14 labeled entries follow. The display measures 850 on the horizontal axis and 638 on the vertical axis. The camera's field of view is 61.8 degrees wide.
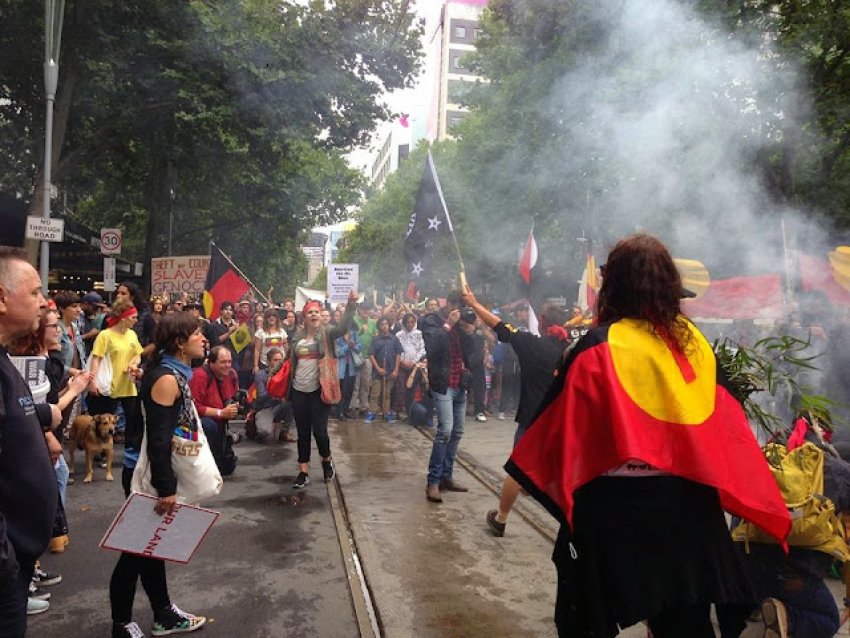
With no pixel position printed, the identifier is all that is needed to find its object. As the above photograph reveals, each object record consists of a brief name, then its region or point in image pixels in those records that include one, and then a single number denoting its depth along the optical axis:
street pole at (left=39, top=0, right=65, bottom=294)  10.71
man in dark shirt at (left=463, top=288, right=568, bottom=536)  4.88
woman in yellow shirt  6.93
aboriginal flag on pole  11.41
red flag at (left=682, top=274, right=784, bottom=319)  7.93
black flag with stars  6.80
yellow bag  3.18
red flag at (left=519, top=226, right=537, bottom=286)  8.25
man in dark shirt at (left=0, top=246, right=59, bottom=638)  2.05
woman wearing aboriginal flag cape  2.13
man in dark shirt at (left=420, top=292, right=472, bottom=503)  6.46
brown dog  6.73
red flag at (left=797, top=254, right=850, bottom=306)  7.22
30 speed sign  15.34
